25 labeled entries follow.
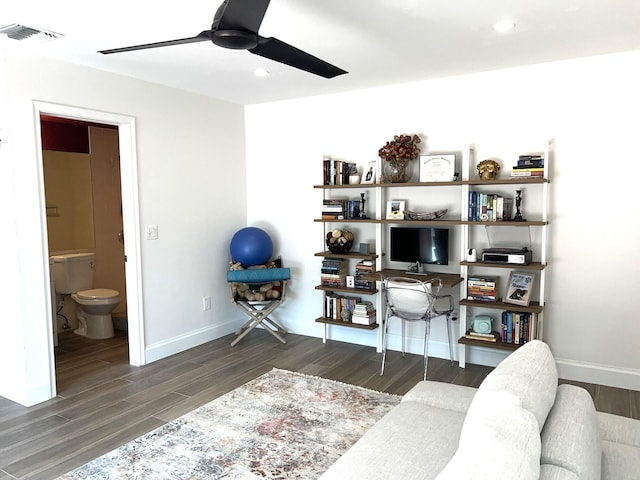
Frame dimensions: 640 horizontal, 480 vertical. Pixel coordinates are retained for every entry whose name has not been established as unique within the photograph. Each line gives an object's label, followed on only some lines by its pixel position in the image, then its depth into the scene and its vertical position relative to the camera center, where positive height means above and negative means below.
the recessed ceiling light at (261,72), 3.86 +1.12
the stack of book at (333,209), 4.66 -0.02
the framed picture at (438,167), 4.09 +0.34
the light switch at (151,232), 4.29 -0.20
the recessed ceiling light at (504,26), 2.84 +1.09
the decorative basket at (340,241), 4.66 -0.33
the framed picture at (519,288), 3.78 -0.67
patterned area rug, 2.57 -1.40
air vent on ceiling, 2.84 +1.11
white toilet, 5.01 -0.88
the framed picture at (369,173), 4.49 +0.32
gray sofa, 1.24 -0.74
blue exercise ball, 4.85 -0.39
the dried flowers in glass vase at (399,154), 4.24 +0.46
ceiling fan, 2.04 +0.81
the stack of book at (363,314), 4.52 -1.03
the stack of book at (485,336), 3.92 -1.09
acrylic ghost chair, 3.77 -0.75
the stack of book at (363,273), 4.54 -0.64
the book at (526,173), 3.68 +0.24
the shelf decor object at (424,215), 4.20 -0.08
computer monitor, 4.19 -0.35
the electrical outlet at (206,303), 4.91 -0.97
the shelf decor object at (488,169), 3.87 +0.29
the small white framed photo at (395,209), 4.36 -0.02
